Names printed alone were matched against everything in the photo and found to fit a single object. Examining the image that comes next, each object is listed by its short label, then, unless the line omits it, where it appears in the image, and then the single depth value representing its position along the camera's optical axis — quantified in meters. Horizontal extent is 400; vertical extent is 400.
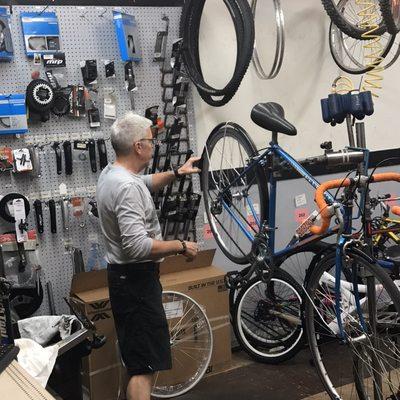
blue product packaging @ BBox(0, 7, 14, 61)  2.99
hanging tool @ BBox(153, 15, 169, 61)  3.38
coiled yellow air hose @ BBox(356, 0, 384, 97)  2.87
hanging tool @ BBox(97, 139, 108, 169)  3.27
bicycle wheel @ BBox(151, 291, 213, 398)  3.18
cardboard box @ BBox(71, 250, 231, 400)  2.98
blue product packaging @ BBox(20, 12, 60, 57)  3.07
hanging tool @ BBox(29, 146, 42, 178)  3.12
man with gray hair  2.47
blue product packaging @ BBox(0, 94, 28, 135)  2.99
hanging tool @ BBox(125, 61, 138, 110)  3.29
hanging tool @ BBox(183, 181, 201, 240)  3.46
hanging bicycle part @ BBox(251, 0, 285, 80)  3.47
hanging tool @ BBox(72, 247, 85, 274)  3.24
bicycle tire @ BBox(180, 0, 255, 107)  3.00
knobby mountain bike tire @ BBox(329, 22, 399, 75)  3.91
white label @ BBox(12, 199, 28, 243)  3.06
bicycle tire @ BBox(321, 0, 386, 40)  2.88
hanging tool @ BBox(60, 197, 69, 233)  3.22
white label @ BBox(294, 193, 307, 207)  3.98
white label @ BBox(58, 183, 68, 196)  3.23
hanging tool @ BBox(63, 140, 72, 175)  3.19
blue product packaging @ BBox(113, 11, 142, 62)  3.23
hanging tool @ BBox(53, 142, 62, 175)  3.18
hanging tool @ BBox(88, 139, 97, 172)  3.25
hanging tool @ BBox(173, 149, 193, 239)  3.41
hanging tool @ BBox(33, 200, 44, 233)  3.15
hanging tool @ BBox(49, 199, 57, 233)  3.19
